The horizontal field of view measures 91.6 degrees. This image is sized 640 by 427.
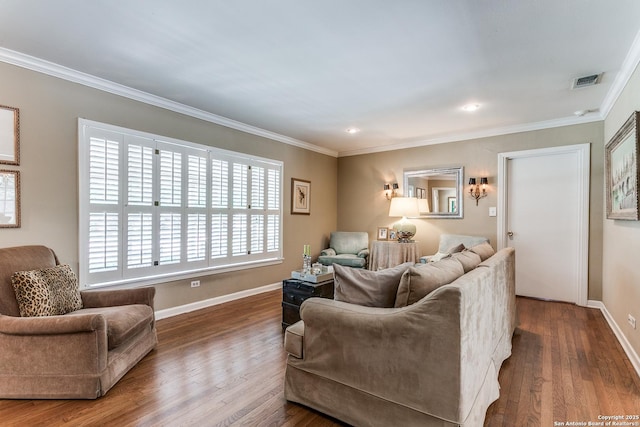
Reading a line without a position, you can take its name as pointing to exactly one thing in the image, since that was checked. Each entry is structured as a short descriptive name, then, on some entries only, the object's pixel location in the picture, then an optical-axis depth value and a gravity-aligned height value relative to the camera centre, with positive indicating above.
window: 3.13 +0.05
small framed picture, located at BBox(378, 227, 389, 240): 5.79 -0.38
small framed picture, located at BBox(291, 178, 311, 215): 5.41 +0.28
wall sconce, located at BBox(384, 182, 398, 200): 5.71 +0.42
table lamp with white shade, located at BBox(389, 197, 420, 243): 5.19 +0.02
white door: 4.14 -0.06
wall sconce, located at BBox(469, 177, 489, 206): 4.80 +0.39
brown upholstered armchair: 1.98 -0.94
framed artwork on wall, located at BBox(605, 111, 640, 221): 2.49 +0.40
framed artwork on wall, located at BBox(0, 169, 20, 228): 2.61 +0.10
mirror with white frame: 5.07 +0.40
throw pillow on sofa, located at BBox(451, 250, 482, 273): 2.25 -0.35
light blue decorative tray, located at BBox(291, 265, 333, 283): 3.21 -0.66
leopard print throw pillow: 2.19 -0.60
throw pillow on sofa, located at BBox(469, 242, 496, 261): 2.81 -0.34
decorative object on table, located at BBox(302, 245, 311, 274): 3.38 -0.56
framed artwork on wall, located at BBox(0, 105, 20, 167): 2.62 +0.64
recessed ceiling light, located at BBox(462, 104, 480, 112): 3.74 +1.30
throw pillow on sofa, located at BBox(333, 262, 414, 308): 1.95 -0.47
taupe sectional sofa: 1.47 -0.76
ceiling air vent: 2.94 +1.30
